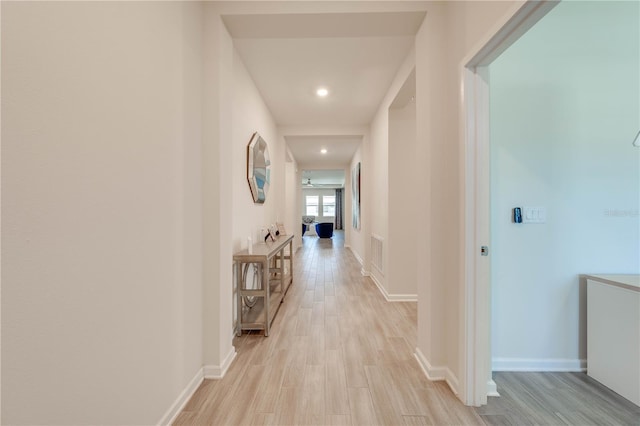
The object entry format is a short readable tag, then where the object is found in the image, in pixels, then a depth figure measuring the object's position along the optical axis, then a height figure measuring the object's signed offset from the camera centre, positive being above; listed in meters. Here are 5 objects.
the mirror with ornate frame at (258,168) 2.82 +0.53
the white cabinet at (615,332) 1.53 -0.77
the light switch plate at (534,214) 1.82 -0.02
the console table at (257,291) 2.29 -0.74
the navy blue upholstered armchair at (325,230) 10.57 -0.78
